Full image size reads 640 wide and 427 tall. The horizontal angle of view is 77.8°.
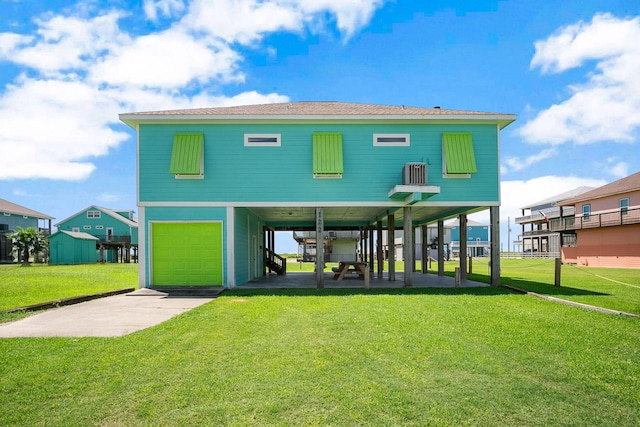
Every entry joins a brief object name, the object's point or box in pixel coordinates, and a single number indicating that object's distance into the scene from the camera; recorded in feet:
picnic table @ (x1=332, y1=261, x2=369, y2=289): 58.69
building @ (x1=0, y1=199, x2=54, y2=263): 135.74
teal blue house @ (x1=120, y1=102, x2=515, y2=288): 47.24
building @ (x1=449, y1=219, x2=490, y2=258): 227.61
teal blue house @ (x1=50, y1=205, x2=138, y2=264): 147.54
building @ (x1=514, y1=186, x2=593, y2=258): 158.59
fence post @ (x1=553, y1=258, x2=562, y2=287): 49.00
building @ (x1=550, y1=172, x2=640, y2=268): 97.55
